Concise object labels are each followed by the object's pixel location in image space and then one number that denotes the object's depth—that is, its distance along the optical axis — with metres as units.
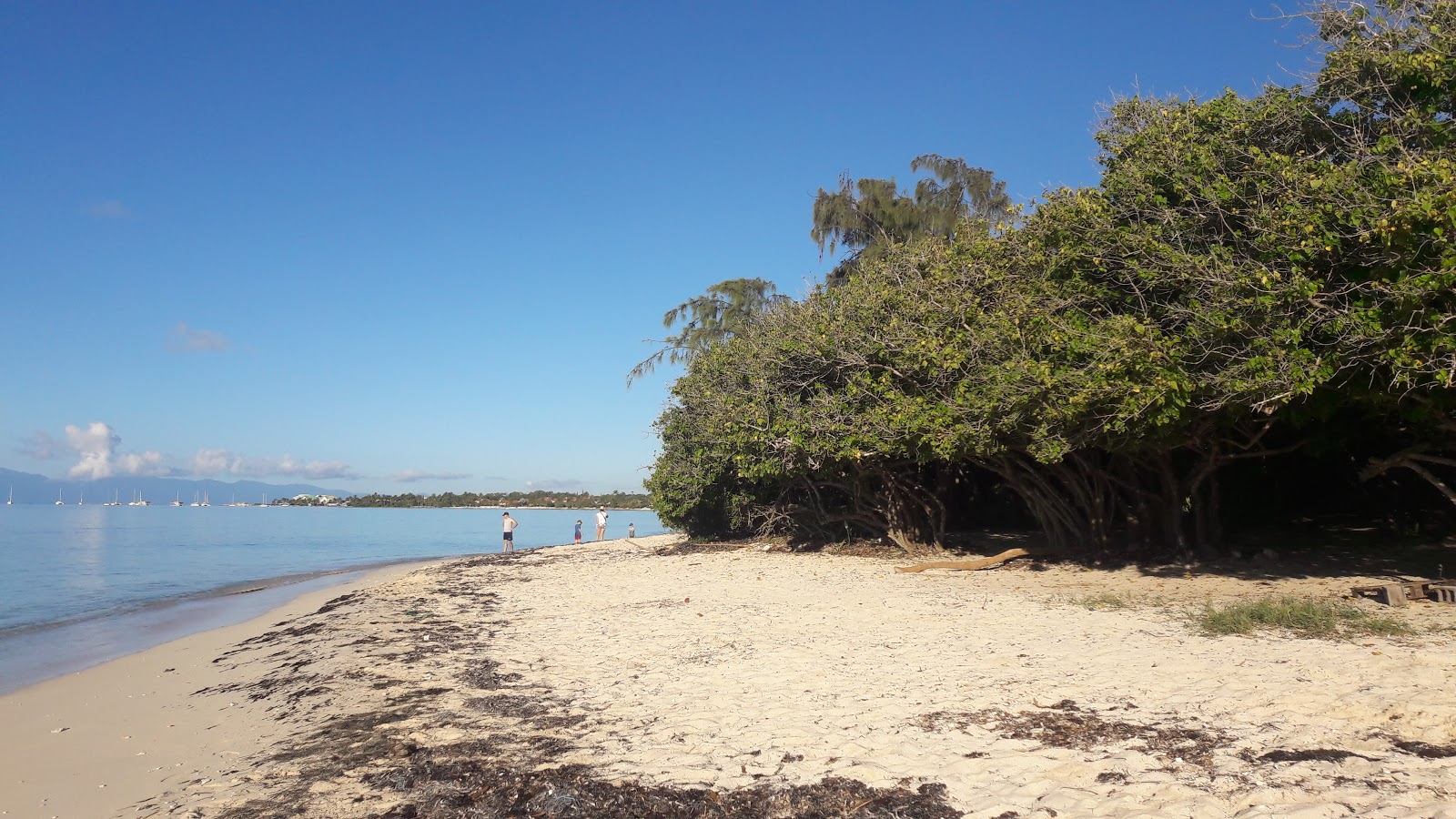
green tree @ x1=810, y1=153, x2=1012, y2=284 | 25.28
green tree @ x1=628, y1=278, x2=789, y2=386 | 30.19
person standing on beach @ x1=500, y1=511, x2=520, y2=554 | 30.95
